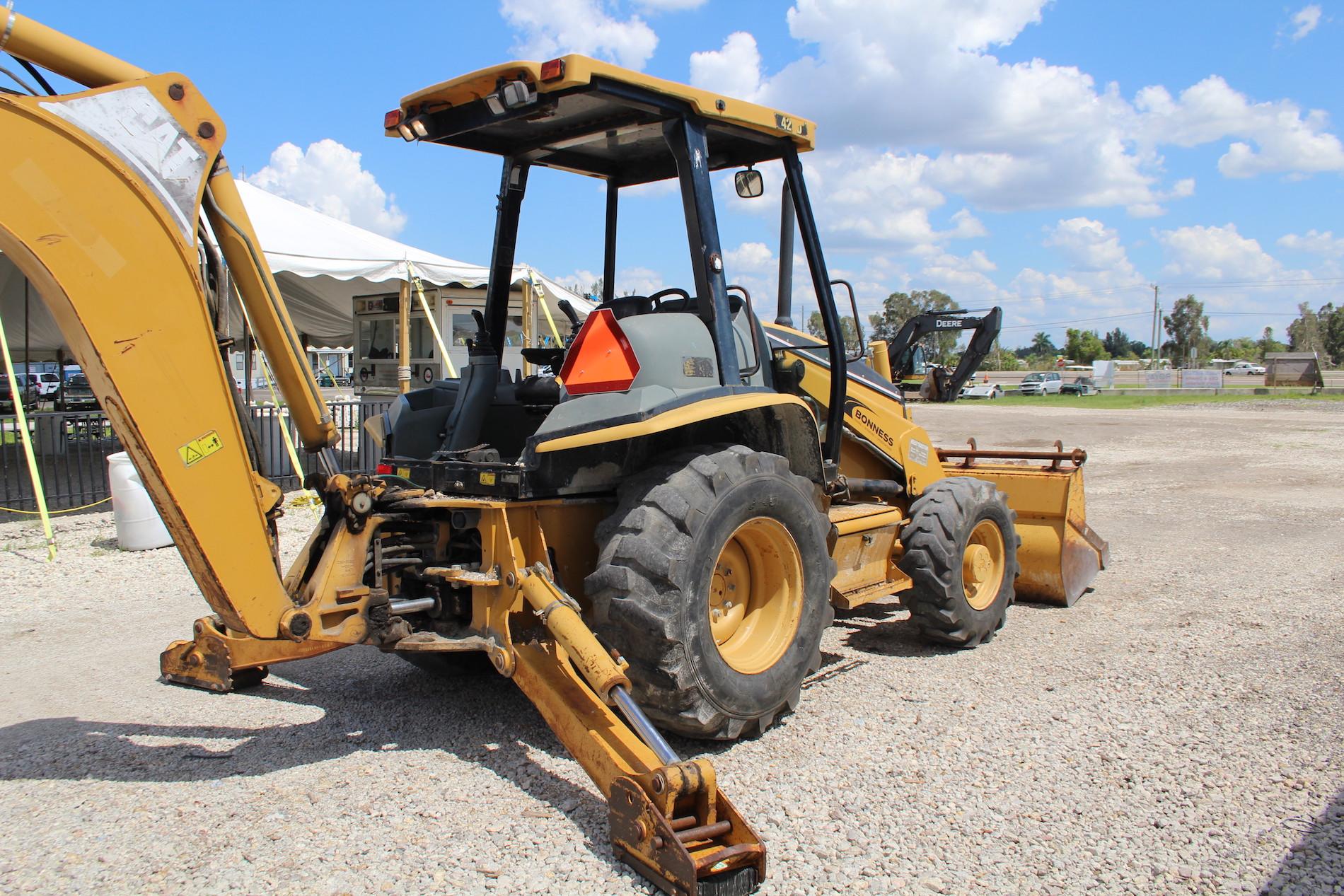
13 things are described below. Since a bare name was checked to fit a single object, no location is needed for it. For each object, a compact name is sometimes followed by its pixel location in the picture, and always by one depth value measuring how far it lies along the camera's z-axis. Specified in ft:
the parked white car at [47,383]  102.37
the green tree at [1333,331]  276.62
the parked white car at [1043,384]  167.02
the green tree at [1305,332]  280.51
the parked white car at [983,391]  161.55
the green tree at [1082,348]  347.77
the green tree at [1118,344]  416.67
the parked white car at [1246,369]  242.58
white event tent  41.52
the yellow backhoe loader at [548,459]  9.93
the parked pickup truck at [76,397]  60.95
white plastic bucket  28.14
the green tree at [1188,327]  310.65
